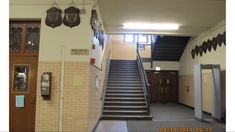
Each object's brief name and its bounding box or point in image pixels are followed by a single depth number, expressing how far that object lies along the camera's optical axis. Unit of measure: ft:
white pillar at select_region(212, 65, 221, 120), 18.85
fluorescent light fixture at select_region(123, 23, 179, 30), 20.57
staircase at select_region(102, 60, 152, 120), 19.75
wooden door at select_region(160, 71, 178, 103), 32.65
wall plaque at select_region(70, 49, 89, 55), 12.62
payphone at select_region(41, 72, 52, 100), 12.32
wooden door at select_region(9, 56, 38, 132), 13.08
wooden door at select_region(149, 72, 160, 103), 32.54
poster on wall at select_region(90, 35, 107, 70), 13.44
